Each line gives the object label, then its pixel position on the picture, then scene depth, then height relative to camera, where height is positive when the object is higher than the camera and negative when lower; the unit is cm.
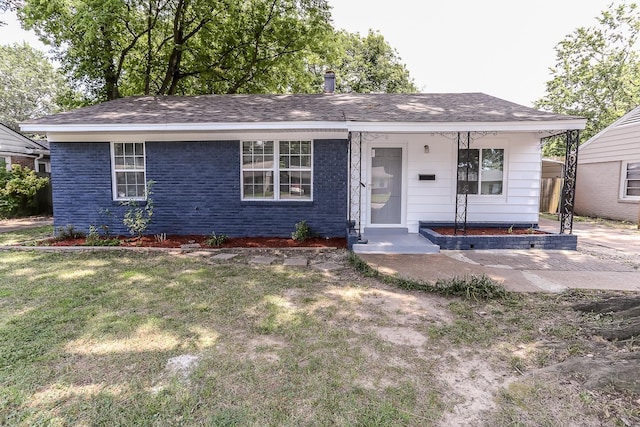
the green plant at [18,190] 1224 -29
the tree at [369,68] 2572 +866
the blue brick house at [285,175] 827 +21
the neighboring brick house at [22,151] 1523 +143
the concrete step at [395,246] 702 -126
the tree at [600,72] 1947 +669
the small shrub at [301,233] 805 -115
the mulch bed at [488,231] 769 -107
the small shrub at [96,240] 755 -129
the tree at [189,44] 1317 +577
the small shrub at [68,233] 813 -122
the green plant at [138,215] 805 -79
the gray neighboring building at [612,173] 1172 +46
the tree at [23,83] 3862 +1141
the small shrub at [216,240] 768 -128
